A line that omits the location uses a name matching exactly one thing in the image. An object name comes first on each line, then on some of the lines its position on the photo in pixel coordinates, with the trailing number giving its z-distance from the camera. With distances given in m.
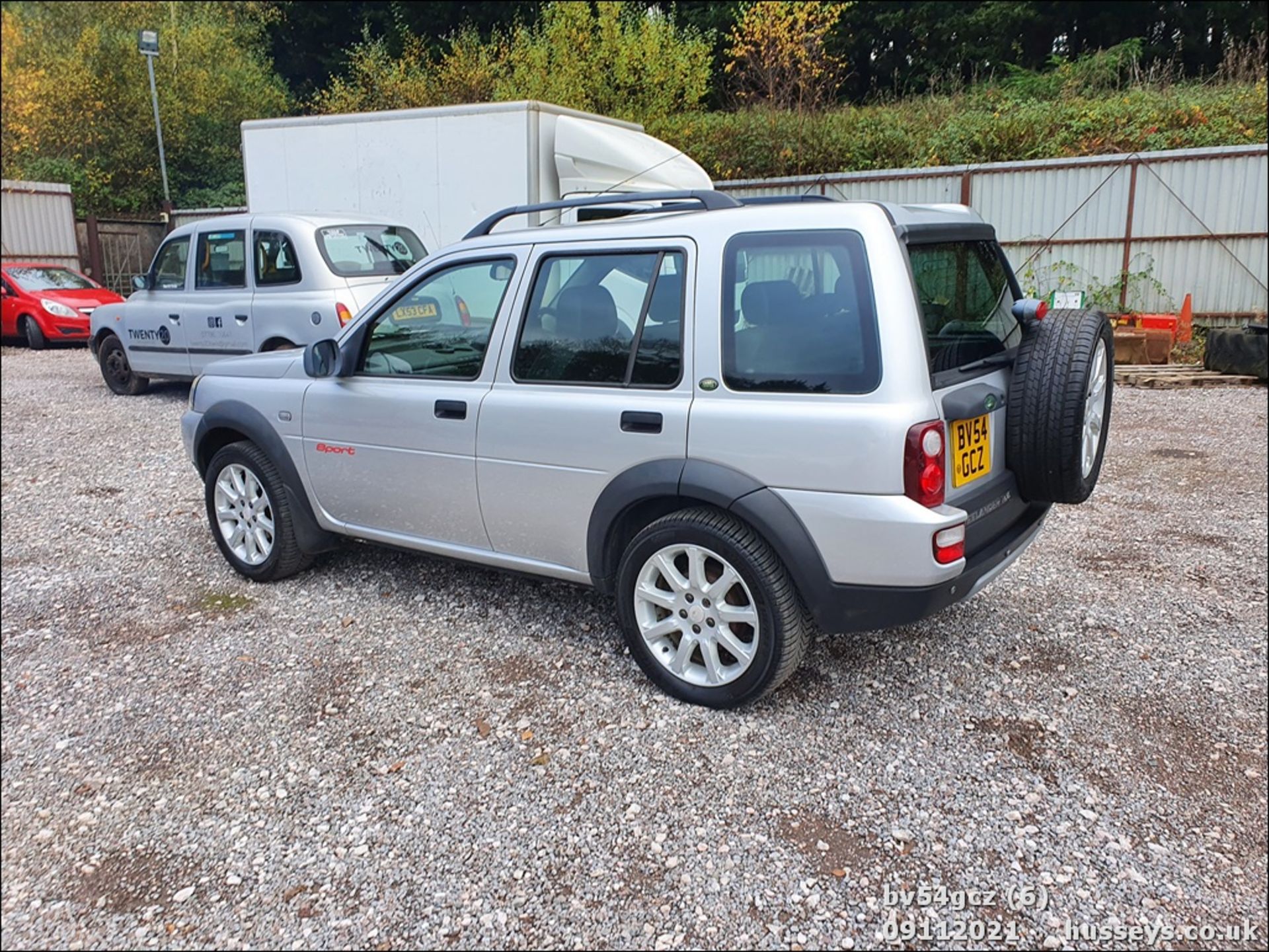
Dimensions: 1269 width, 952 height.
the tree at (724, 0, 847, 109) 20.80
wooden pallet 10.70
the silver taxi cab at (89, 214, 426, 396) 8.89
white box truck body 10.34
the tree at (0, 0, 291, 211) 27.62
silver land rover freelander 3.17
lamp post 19.34
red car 15.77
